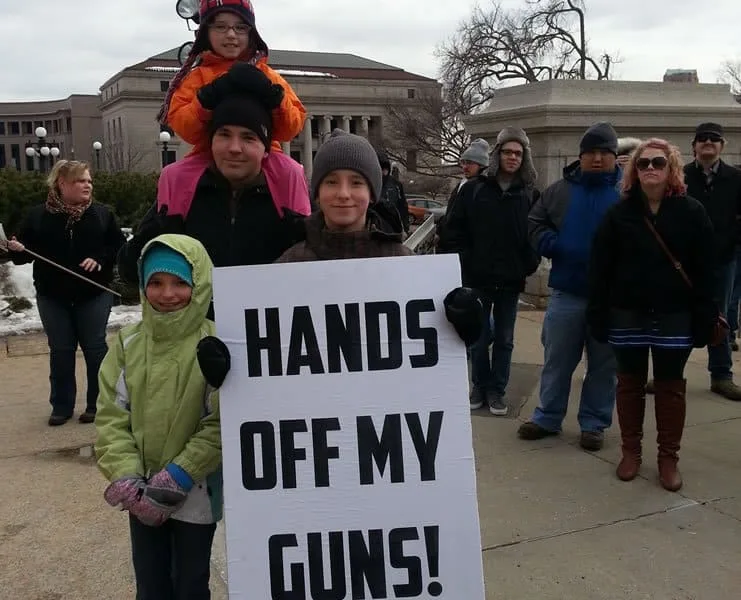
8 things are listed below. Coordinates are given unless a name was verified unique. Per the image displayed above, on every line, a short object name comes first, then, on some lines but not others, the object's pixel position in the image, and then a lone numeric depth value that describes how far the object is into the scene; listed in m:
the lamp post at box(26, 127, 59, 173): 27.22
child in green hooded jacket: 2.33
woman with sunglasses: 4.07
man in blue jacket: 4.73
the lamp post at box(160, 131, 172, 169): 27.66
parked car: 29.46
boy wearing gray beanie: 2.43
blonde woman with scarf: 5.59
